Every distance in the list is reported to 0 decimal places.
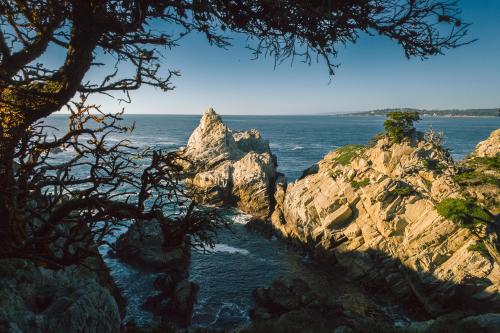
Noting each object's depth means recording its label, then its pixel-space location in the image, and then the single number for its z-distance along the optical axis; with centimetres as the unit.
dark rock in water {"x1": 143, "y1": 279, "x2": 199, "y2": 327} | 2177
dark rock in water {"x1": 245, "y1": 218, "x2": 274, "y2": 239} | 3686
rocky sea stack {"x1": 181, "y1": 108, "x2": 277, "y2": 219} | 4347
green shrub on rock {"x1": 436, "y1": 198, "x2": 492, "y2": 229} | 2180
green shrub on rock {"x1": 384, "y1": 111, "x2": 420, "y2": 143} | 3341
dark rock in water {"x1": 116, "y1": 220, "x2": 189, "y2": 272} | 2822
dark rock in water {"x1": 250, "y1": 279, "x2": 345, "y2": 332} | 1766
